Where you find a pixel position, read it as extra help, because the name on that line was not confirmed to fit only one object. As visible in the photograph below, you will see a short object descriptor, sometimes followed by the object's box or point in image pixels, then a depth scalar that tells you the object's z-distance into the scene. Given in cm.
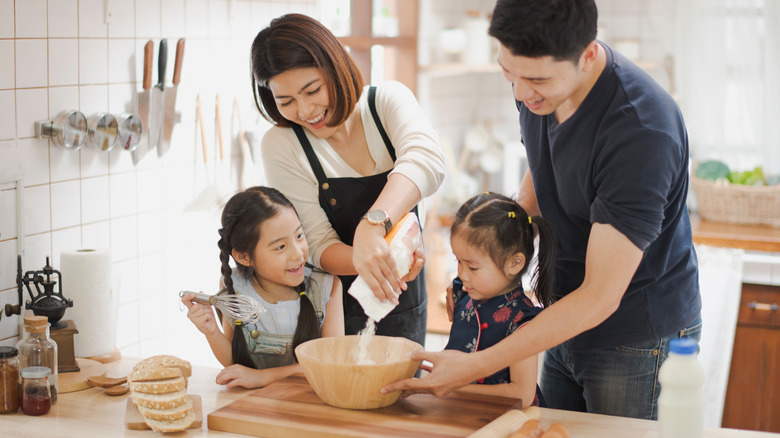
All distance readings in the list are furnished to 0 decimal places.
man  129
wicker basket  324
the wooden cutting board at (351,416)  136
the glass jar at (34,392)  151
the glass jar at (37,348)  158
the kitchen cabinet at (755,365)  307
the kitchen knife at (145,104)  215
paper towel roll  188
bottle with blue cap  109
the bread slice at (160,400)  142
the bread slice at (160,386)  144
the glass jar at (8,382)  151
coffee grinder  175
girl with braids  173
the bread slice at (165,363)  155
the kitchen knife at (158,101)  220
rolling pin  127
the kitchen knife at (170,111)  224
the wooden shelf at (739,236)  307
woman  165
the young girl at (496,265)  160
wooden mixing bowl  139
